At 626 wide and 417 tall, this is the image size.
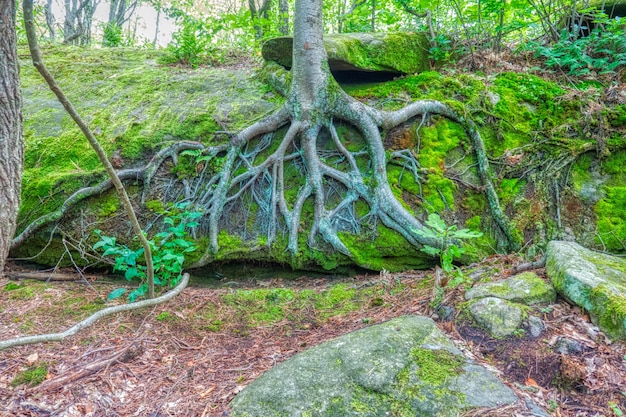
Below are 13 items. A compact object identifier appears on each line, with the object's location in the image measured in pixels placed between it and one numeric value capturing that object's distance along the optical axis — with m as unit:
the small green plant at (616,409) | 1.99
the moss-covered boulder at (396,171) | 4.65
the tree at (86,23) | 12.44
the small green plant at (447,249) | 3.23
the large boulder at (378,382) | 2.08
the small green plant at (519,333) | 2.57
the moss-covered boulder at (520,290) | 2.88
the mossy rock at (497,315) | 2.63
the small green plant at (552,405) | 2.08
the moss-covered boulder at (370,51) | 5.55
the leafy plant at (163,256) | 3.71
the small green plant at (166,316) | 3.56
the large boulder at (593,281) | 2.47
